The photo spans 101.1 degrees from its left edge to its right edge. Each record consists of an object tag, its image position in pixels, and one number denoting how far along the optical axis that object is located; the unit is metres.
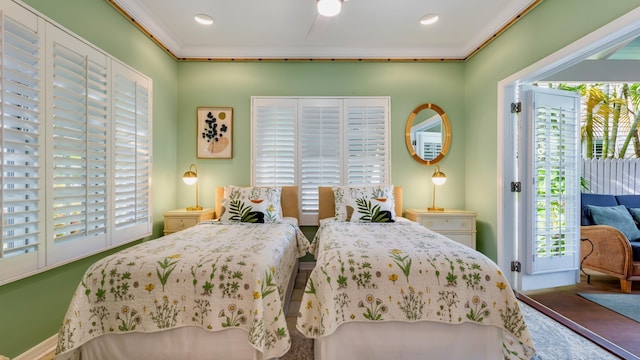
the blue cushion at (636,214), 3.24
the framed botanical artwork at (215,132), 3.58
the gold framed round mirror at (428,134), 3.61
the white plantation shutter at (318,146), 3.56
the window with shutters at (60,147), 1.60
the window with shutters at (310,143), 3.56
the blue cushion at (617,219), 3.08
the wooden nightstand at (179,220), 3.09
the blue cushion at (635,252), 2.74
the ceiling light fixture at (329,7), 2.06
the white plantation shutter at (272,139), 3.57
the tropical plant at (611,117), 4.20
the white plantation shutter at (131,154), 2.47
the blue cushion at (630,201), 3.48
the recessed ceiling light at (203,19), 2.85
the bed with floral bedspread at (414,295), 1.50
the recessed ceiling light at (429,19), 2.86
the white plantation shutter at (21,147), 1.55
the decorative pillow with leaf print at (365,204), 2.90
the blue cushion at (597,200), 3.44
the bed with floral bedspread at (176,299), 1.47
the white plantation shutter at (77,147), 1.87
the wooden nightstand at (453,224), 3.17
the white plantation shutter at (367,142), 3.57
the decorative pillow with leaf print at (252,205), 2.89
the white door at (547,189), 2.83
